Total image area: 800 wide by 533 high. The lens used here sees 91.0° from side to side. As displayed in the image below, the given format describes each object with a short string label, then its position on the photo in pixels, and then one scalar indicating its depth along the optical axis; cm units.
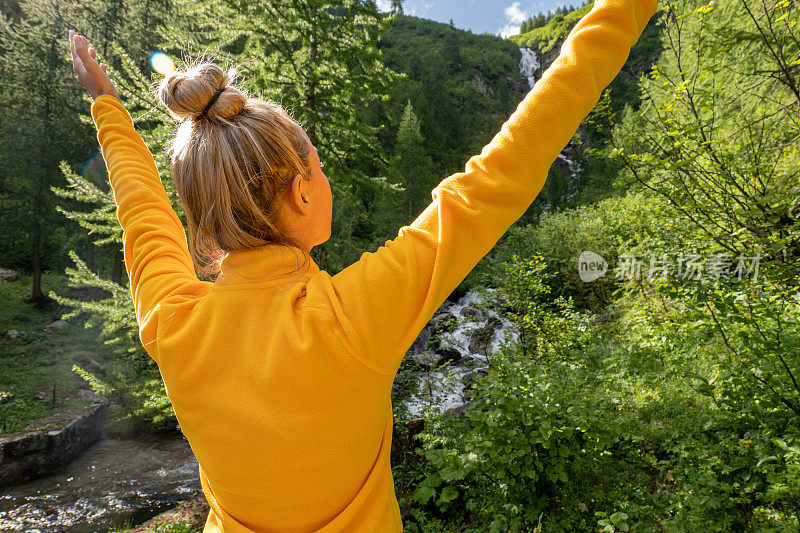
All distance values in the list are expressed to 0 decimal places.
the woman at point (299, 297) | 73
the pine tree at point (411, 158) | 2592
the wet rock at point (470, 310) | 1704
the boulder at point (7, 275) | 2167
